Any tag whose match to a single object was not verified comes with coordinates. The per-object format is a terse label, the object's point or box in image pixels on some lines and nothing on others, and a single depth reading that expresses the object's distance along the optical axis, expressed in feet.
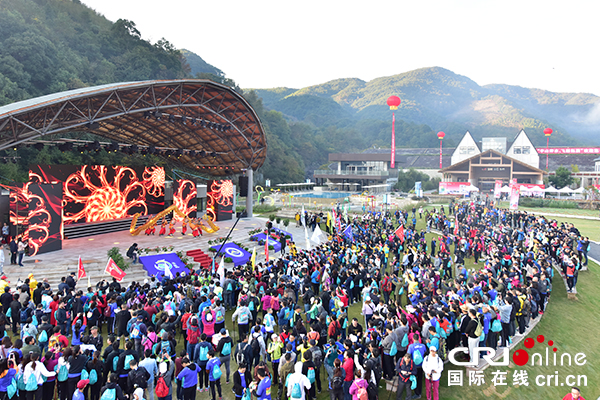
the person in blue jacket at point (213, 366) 20.81
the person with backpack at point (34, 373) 19.15
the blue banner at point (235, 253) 56.85
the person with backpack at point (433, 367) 20.22
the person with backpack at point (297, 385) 18.62
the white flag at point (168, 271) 44.29
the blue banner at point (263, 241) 66.13
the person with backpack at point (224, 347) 22.13
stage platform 46.94
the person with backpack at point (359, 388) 18.15
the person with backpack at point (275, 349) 22.93
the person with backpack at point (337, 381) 20.04
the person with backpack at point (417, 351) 20.76
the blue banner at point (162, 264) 48.45
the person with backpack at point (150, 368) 19.65
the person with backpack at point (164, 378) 19.22
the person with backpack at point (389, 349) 22.81
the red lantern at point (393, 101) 174.93
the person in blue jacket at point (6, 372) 18.83
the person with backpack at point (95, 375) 20.02
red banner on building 226.38
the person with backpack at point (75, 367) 19.67
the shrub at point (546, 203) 140.87
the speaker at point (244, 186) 98.53
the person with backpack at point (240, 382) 19.69
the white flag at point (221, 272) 35.76
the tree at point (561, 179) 168.96
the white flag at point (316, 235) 52.60
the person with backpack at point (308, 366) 20.16
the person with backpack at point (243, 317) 27.94
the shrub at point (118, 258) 48.15
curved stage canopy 50.67
